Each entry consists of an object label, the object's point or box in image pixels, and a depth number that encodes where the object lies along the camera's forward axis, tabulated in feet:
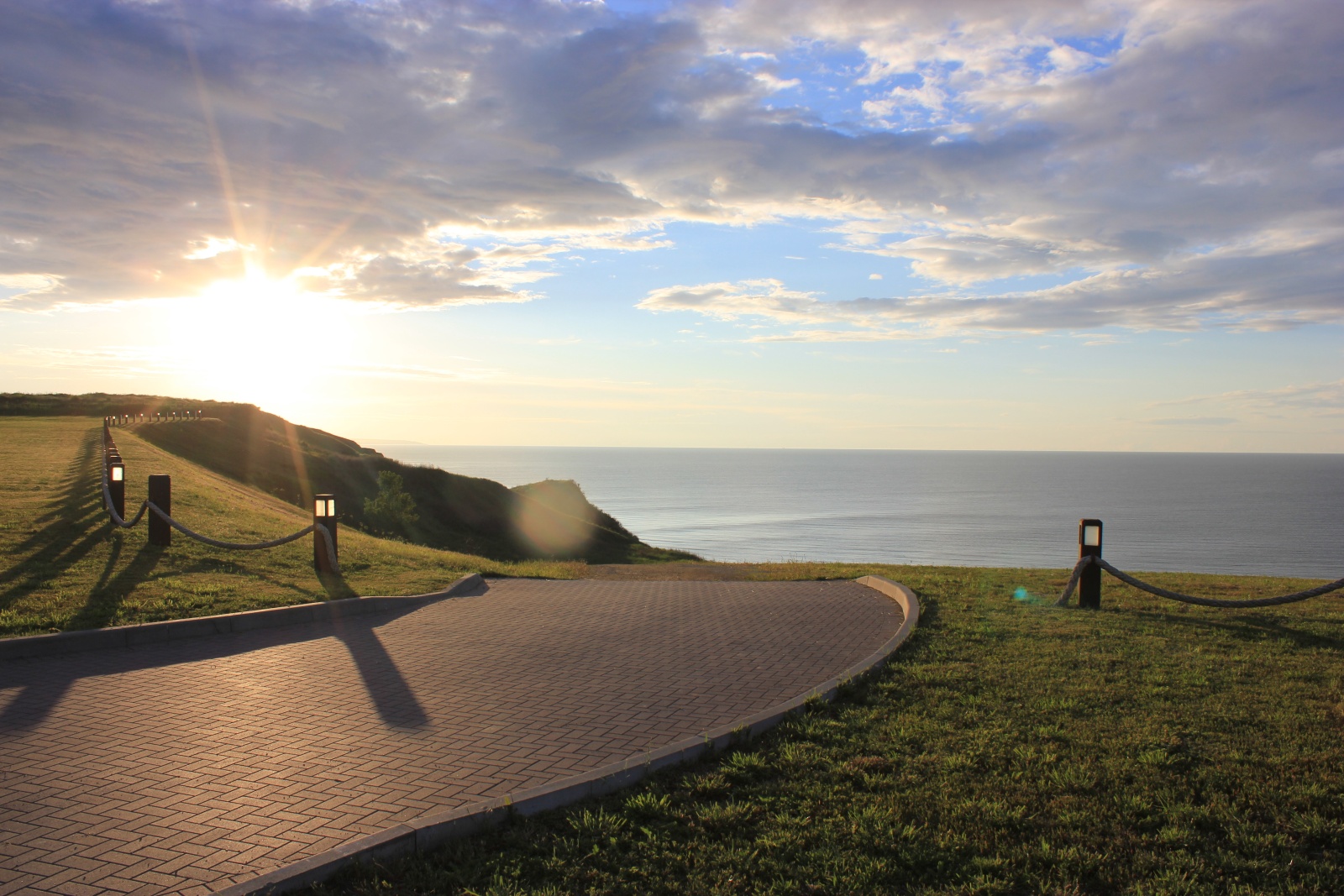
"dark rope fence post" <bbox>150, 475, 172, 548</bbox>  42.06
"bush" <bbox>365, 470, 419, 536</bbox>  126.72
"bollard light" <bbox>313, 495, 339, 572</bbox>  41.06
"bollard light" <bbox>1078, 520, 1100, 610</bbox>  35.68
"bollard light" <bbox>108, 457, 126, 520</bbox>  45.70
